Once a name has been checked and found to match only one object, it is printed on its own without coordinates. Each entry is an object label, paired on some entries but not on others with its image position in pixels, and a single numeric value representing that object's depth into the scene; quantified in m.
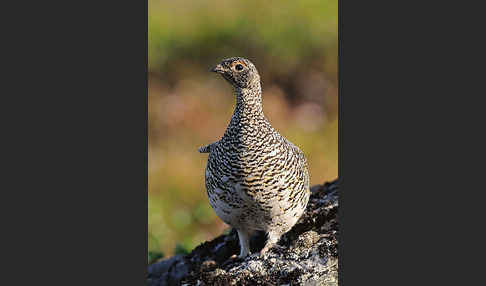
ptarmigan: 7.66
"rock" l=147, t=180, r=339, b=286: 7.78
